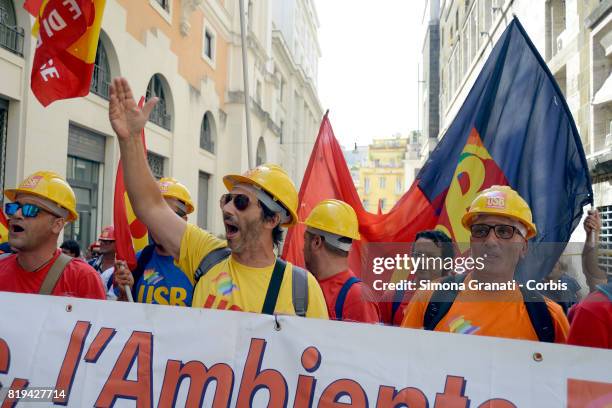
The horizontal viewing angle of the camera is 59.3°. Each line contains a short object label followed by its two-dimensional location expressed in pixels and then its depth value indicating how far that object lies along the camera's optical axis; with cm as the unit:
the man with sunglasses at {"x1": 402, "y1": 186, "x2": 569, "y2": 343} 239
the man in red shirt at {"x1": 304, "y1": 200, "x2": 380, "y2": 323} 300
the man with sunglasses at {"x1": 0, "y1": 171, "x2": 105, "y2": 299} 289
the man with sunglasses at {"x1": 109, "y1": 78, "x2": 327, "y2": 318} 238
